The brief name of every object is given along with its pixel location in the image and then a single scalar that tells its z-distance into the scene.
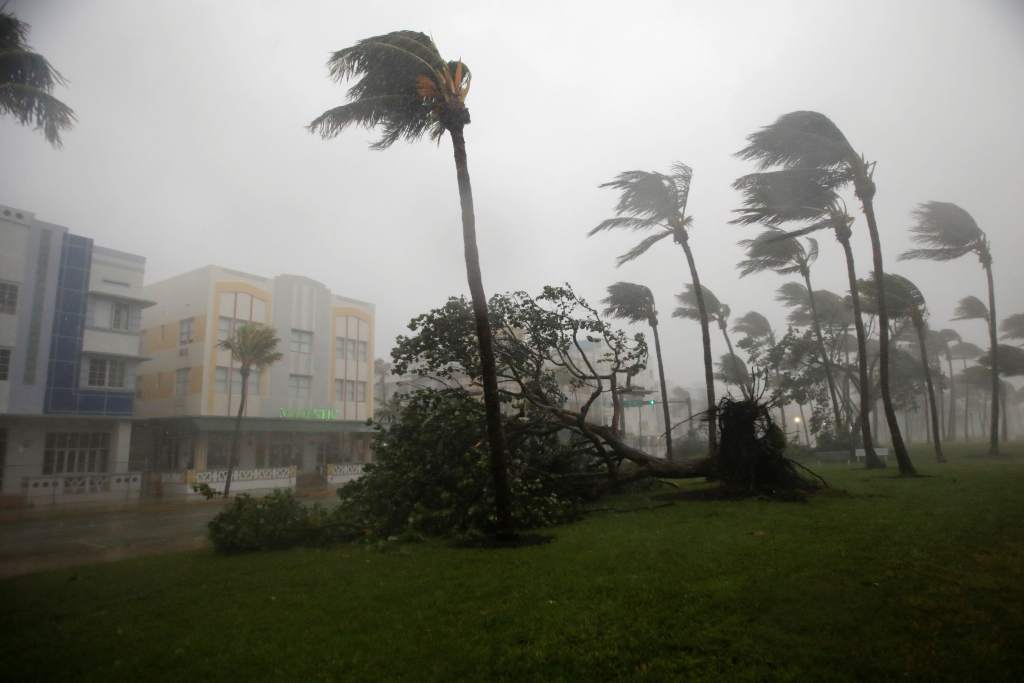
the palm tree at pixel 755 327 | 43.84
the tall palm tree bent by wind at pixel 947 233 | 19.33
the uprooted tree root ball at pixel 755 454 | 12.16
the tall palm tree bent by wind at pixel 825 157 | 16.33
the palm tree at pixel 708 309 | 34.59
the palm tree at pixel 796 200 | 17.19
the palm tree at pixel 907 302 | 23.47
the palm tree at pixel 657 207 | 19.20
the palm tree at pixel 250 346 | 32.31
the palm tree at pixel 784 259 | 22.86
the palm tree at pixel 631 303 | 26.20
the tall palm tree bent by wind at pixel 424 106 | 9.40
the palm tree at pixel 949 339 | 53.36
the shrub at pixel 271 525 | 10.33
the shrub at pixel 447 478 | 10.83
